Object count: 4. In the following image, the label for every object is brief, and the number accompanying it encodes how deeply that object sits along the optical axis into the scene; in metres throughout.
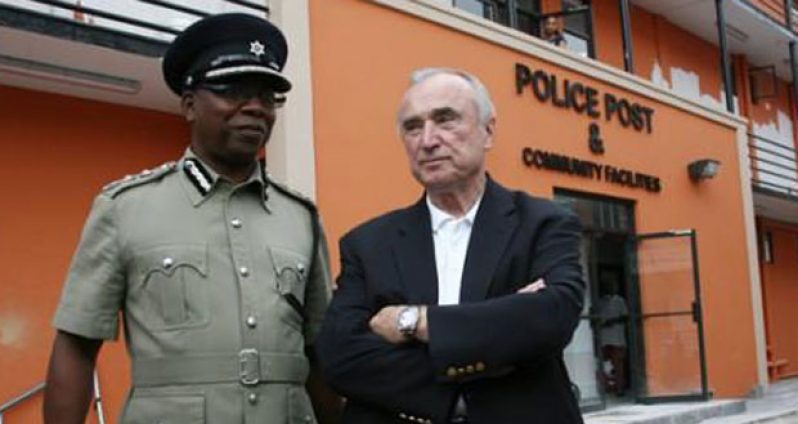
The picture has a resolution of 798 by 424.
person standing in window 11.67
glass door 11.09
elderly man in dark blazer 1.95
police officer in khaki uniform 2.01
